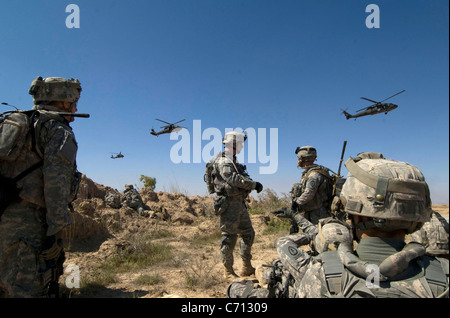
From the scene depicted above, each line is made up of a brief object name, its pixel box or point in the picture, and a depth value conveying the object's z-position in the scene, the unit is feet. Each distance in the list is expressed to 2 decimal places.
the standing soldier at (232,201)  13.87
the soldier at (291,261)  5.43
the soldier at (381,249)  4.20
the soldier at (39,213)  7.00
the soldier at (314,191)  13.30
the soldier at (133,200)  34.09
